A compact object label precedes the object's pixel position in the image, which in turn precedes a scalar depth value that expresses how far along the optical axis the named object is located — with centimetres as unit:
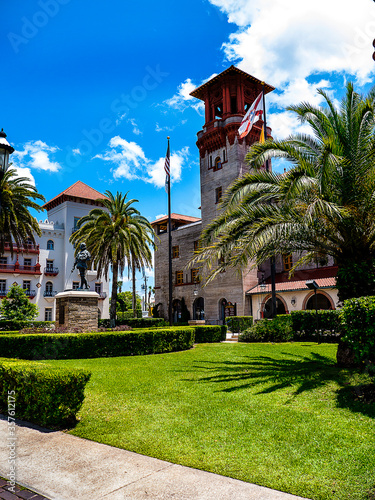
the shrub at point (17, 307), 3591
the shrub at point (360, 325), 734
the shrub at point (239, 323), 2848
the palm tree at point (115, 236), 2970
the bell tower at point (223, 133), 3822
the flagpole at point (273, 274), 2089
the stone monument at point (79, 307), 1761
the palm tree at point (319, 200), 1020
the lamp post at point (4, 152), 887
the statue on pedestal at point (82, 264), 1884
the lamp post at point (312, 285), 1986
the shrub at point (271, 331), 1969
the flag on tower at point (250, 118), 2061
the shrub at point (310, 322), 2009
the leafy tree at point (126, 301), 6880
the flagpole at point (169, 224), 2432
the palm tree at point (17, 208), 2330
